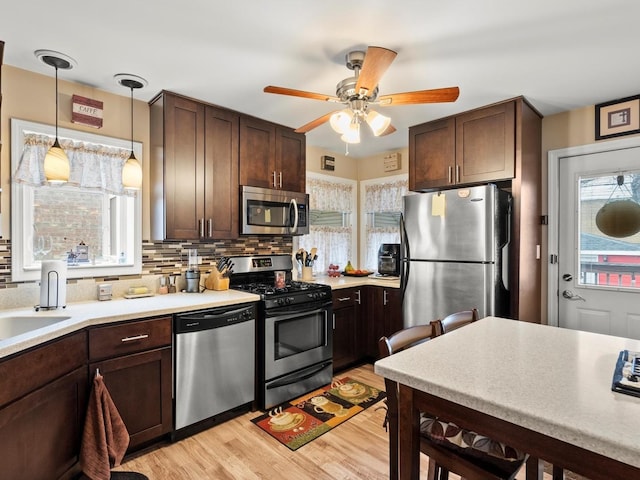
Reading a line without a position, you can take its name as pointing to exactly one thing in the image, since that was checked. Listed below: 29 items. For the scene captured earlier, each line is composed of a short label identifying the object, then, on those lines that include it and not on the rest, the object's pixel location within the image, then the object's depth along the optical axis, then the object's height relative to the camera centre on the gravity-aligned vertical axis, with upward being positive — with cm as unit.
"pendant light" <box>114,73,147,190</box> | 238 +47
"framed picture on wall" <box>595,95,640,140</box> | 262 +93
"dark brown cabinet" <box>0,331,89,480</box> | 148 -81
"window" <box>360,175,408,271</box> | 414 +32
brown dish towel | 185 -107
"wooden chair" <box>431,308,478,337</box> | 162 -41
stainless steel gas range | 267 -76
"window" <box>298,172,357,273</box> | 407 +23
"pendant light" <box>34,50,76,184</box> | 206 +48
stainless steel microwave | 306 +25
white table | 78 -41
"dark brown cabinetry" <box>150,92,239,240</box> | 265 +55
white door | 269 -7
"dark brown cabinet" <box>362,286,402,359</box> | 338 -76
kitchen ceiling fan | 181 +80
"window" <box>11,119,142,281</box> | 225 +21
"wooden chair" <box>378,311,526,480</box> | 111 -72
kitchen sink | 196 -47
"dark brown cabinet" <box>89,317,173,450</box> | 200 -79
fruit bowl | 401 -39
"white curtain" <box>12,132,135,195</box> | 227 +53
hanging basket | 269 +16
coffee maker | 391 -24
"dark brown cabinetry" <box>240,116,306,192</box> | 310 +78
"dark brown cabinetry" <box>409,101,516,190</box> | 276 +77
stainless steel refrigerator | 265 -11
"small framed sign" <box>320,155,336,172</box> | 416 +91
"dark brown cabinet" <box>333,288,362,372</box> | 333 -87
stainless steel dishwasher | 227 -84
